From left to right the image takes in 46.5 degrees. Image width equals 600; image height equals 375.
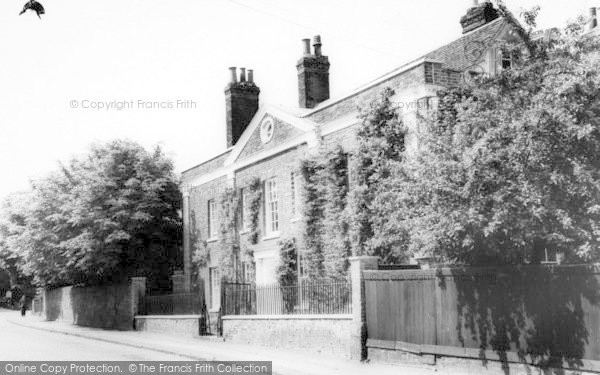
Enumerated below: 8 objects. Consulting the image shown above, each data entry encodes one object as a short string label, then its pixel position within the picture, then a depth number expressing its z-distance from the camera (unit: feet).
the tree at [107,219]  94.17
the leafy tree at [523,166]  35.76
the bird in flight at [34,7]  18.08
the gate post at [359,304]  48.83
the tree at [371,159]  60.95
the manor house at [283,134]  62.34
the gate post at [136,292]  90.63
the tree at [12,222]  153.38
